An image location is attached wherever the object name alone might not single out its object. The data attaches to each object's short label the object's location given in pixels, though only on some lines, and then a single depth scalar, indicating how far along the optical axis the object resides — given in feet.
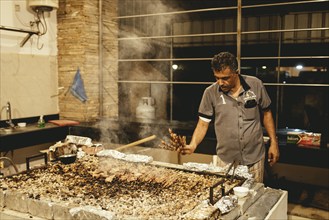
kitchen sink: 17.80
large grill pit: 8.70
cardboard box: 15.78
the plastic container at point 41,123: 19.95
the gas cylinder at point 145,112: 22.36
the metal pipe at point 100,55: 22.95
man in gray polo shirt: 12.34
